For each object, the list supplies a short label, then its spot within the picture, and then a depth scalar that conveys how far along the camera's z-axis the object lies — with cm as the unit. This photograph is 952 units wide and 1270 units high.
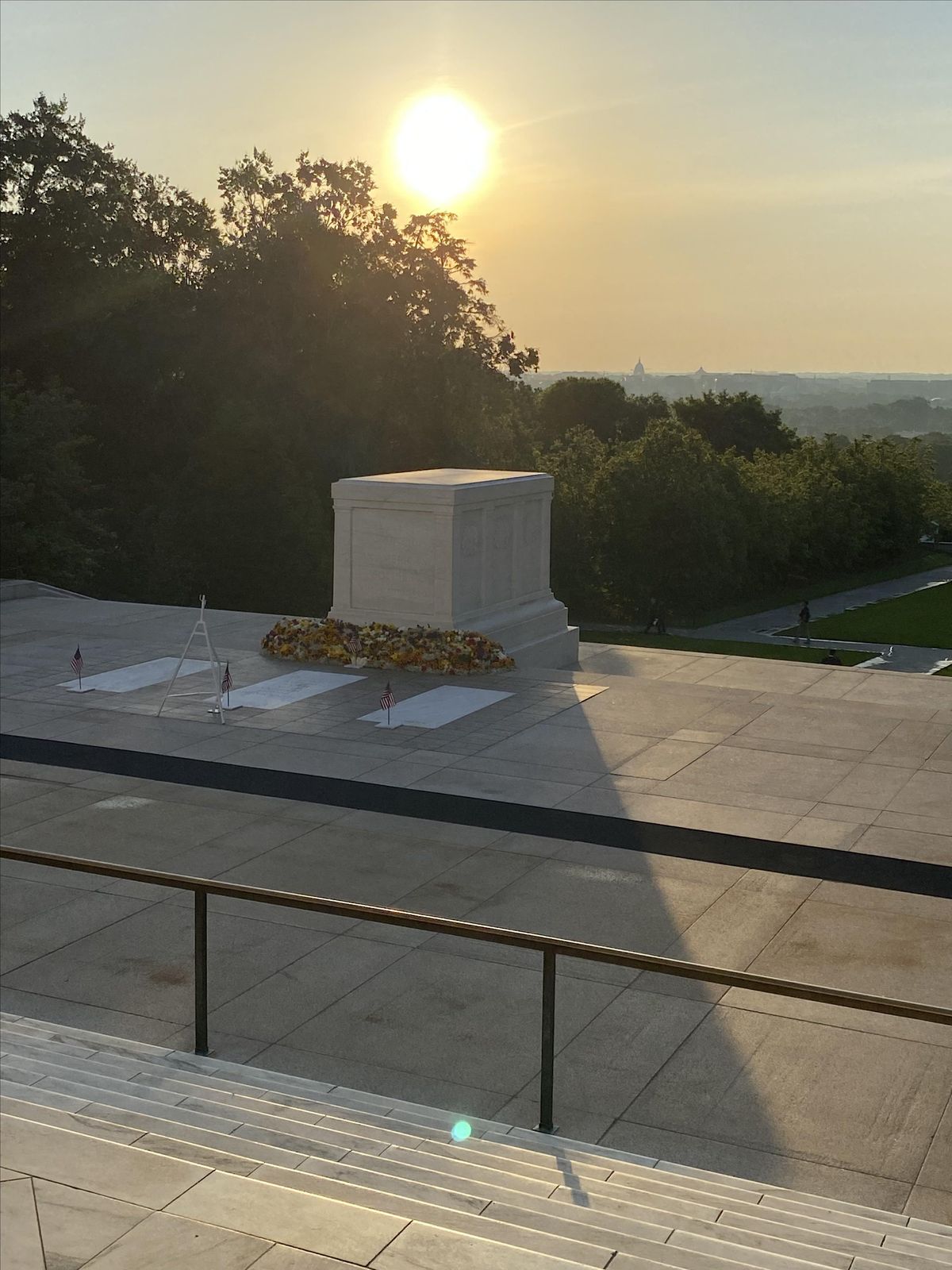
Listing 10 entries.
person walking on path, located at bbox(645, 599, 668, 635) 5219
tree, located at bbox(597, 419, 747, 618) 5819
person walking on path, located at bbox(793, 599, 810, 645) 4650
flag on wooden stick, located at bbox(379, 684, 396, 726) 1409
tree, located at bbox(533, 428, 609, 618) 5712
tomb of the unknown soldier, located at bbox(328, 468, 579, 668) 1744
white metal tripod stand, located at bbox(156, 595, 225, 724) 1464
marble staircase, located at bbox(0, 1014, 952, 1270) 372
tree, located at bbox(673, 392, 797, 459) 9075
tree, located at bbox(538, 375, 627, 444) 9544
